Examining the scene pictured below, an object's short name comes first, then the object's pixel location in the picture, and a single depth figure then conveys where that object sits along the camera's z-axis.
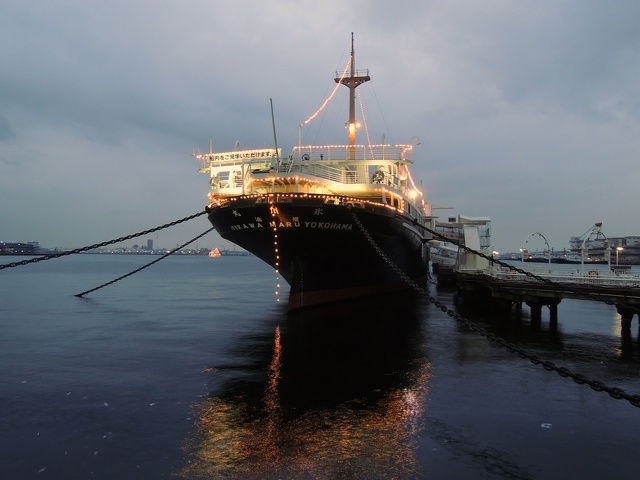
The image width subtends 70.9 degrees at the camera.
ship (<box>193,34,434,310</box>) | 26.79
